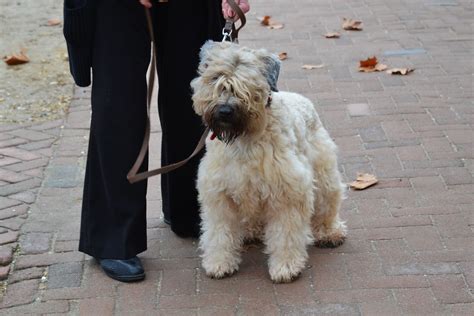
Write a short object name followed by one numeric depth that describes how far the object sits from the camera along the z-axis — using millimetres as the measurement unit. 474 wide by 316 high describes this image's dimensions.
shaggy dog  5645
